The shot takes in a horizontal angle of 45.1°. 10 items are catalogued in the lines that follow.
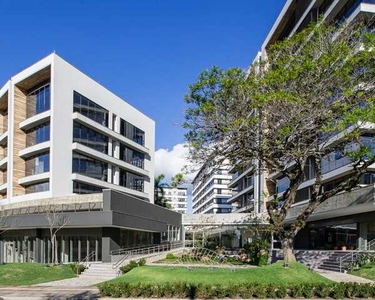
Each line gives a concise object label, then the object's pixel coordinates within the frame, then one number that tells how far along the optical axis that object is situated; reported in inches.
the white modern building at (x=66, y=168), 1358.3
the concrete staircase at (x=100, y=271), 1114.6
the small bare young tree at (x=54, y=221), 1299.2
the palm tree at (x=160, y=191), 2807.6
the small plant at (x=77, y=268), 1127.0
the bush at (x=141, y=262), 1179.6
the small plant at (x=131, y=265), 1097.5
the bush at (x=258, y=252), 1237.0
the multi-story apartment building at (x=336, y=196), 1244.1
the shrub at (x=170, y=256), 1487.0
